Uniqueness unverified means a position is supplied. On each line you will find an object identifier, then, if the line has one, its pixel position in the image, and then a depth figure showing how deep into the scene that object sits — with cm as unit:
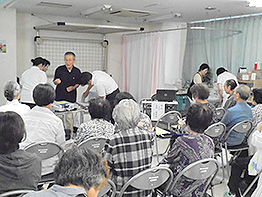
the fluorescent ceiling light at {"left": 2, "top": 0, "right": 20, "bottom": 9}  510
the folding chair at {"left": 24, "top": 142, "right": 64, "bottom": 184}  232
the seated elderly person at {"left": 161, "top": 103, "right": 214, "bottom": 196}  221
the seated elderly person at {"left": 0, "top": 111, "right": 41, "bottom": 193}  173
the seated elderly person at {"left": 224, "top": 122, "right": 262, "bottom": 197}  294
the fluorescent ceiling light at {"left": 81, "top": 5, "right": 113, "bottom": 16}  509
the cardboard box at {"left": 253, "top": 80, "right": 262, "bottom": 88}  555
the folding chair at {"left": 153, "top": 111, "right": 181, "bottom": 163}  402
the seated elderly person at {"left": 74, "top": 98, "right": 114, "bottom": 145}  268
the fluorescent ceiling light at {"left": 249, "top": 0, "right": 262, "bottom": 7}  443
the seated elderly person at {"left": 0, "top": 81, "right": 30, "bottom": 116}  339
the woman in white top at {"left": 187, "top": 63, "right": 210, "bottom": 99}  596
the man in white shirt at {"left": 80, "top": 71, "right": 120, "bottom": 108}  489
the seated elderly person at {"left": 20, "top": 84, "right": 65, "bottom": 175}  257
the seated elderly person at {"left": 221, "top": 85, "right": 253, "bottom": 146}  355
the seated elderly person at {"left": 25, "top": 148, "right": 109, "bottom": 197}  119
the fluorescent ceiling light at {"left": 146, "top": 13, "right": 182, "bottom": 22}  619
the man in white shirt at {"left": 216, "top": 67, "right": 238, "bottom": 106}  575
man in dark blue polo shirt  504
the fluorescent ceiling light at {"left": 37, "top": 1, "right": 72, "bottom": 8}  529
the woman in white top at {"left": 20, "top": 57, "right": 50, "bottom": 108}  489
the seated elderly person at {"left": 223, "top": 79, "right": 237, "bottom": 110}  459
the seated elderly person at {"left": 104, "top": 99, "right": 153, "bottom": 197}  206
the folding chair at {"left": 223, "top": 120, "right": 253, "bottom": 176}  338
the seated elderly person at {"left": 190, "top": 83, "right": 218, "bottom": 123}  346
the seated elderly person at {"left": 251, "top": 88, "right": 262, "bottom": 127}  362
